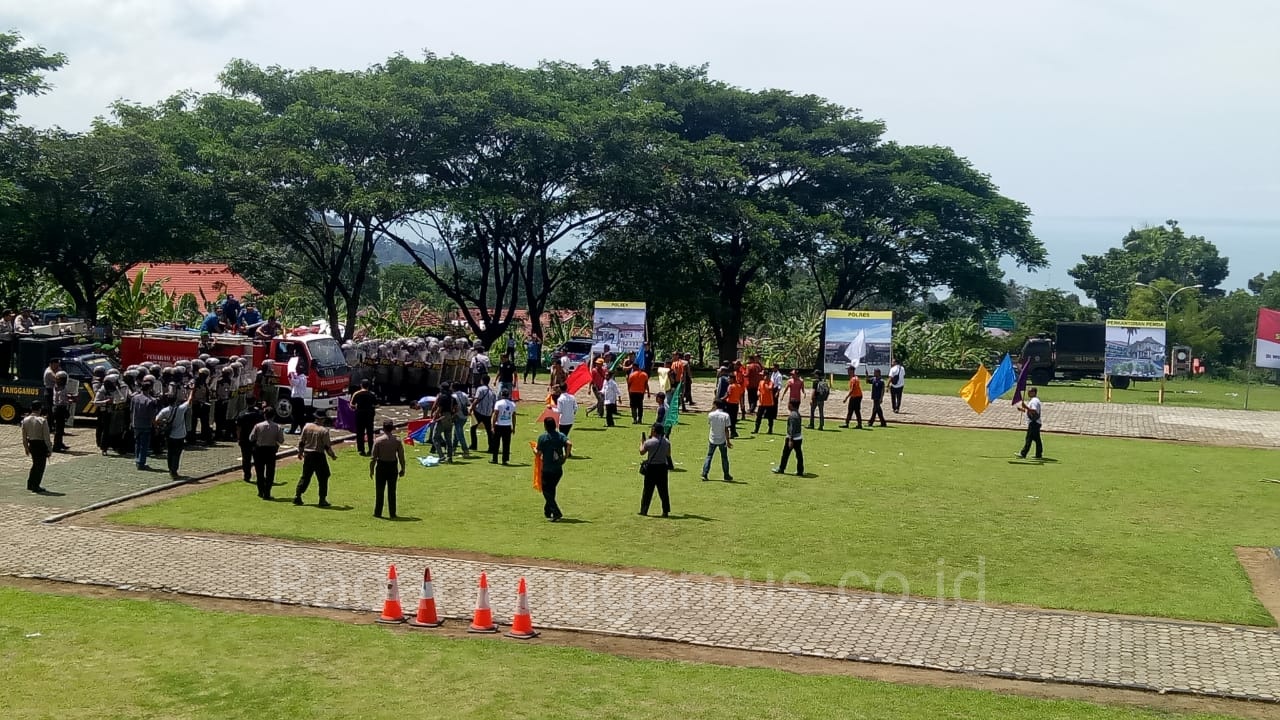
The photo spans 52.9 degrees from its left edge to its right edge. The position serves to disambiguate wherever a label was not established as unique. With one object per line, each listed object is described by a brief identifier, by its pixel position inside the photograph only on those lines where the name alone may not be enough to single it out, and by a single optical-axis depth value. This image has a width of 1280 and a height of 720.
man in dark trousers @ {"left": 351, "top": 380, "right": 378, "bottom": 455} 24.78
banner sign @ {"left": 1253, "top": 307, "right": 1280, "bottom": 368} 36.06
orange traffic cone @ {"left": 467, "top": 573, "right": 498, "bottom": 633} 13.55
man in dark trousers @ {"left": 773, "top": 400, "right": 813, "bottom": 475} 23.53
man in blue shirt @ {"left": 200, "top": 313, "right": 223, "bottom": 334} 31.09
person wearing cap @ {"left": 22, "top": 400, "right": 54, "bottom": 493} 20.28
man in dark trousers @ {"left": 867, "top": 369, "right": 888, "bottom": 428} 32.41
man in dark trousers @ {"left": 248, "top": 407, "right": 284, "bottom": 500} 20.38
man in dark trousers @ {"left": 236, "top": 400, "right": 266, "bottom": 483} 21.59
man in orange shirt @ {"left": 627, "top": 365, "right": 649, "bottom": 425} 30.92
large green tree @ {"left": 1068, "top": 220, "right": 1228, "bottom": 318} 91.00
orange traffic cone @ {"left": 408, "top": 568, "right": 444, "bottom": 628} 13.70
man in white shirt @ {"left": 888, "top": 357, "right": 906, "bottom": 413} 35.03
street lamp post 60.16
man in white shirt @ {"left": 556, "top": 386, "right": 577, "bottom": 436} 25.52
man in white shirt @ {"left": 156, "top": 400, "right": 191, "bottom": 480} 22.09
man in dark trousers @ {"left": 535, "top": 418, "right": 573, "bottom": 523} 18.83
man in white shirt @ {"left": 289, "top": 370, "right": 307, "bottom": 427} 27.48
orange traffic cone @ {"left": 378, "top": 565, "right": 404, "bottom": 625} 13.84
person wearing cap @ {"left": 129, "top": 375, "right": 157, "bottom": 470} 22.58
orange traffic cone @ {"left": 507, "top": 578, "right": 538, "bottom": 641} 13.45
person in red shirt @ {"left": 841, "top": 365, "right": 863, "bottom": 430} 31.65
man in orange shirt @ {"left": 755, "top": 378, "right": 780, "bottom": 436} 30.09
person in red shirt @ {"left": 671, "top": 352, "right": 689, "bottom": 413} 32.19
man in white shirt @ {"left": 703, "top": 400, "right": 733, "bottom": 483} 22.62
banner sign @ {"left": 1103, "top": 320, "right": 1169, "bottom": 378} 41.72
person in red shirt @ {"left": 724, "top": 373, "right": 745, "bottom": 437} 29.44
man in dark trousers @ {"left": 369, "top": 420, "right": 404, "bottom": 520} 19.03
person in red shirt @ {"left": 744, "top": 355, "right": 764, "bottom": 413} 32.00
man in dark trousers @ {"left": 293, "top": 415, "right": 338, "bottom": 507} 19.50
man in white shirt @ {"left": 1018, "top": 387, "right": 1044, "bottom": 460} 27.12
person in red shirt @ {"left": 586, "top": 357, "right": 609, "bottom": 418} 31.48
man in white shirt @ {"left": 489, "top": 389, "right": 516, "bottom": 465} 23.94
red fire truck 29.55
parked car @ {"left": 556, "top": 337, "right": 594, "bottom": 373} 44.78
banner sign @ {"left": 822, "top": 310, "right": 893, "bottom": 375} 36.66
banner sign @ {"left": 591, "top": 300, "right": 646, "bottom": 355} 39.59
